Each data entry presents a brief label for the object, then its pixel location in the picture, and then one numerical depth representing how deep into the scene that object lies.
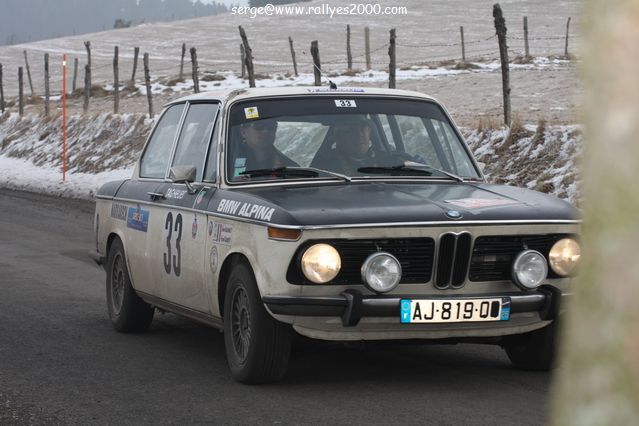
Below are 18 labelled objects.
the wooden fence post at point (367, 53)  56.56
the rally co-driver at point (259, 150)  6.69
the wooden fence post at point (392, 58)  26.33
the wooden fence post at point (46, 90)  40.84
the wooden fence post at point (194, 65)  37.70
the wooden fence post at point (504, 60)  19.89
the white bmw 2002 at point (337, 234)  5.50
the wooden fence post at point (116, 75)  39.09
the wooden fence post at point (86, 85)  42.57
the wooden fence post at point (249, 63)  29.85
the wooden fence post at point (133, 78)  55.00
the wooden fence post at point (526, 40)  55.50
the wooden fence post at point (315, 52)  27.38
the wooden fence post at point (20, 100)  45.38
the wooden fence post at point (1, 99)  50.40
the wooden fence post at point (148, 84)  34.16
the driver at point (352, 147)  6.76
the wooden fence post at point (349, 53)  59.27
